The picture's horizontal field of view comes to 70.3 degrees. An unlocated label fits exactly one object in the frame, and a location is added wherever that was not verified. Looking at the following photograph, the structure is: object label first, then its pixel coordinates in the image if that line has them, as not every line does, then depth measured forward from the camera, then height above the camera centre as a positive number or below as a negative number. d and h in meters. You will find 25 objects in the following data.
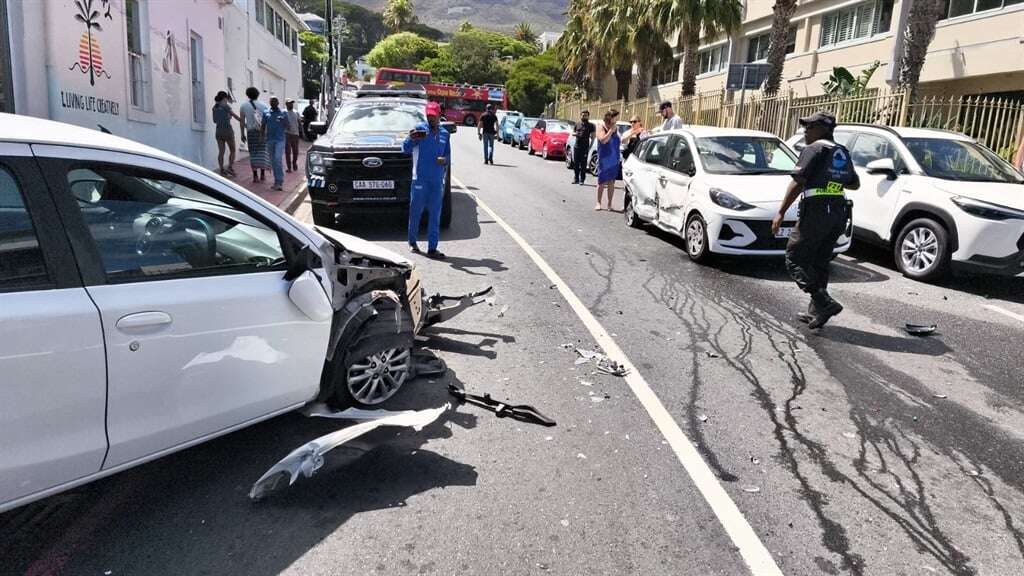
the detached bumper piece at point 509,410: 4.32 -1.58
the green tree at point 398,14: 122.12 +20.38
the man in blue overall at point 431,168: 8.74 -0.35
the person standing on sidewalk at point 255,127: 14.48 +0.02
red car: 26.62 +0.36
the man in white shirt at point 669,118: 13.45 +0.67
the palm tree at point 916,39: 14.57 +2.60
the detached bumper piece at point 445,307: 5.72 -1.32
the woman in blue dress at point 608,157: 12.94 -0.12
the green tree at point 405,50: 101.56 +12.06
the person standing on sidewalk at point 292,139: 16.41 -0.19
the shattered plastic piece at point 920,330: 6.40 -1.39
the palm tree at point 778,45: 21.19 +3.38
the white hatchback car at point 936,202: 7.80 -0.36
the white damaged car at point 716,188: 8.37 -0.40
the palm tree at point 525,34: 113.38 +16.97
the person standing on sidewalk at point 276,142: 13.85 -0.24
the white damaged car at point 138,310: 2.61 -0.75
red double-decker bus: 50.91 +2.99
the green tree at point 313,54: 73.24 +7.77
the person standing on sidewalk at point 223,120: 14.24 +0.11
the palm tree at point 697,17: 27.09 +5.14
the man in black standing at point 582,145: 17.03 +0.07
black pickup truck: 10.17 -0.56
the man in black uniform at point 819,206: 6.14 -0.37
